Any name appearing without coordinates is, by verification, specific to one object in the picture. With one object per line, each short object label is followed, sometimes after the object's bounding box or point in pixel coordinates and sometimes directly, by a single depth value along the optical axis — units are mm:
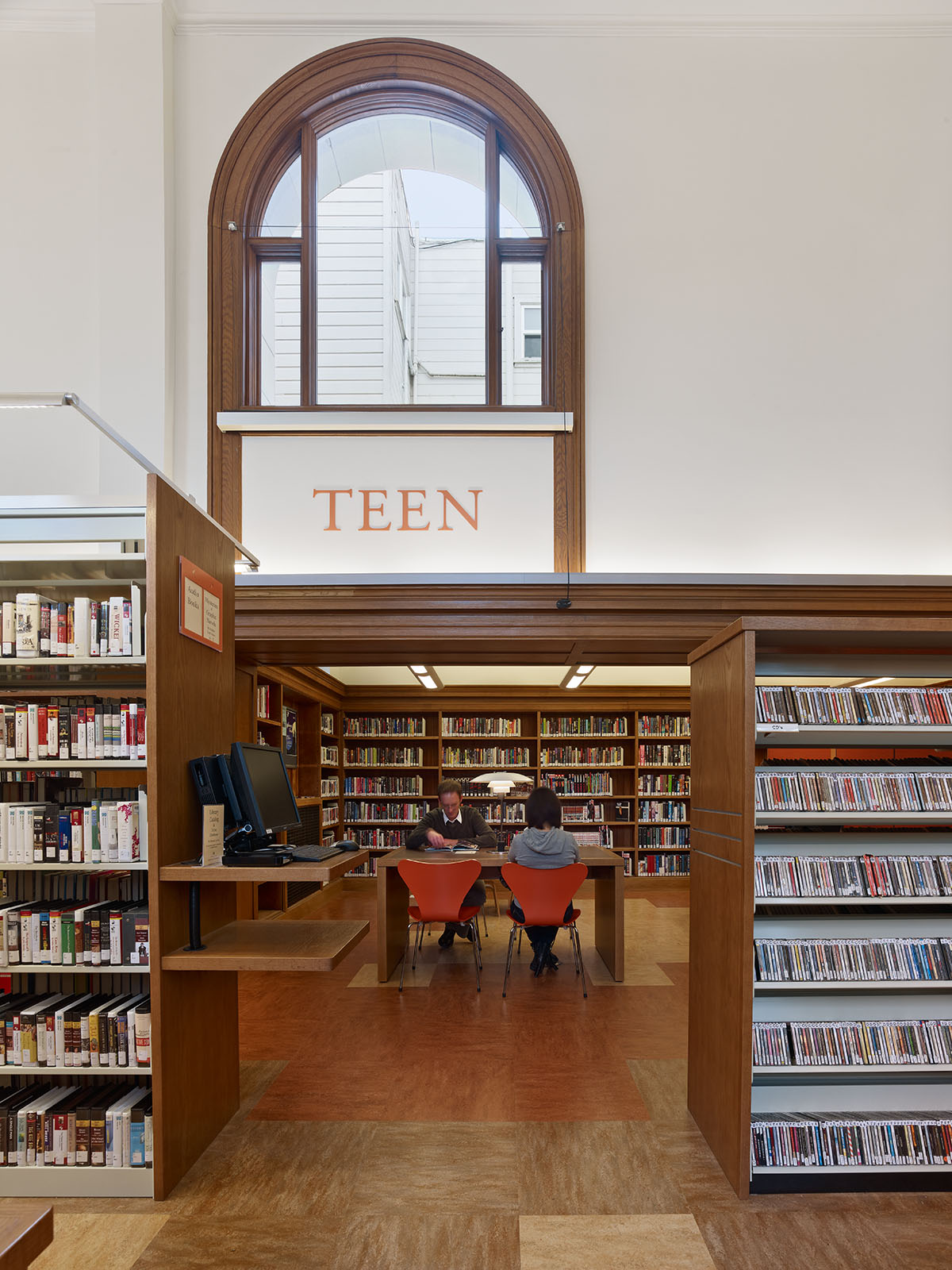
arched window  6055
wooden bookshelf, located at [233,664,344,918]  7422
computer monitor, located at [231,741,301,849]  3312
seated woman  5934
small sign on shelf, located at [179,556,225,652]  3484
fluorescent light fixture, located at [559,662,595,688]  8672
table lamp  8055
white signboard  5977
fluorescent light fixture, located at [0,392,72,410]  3052
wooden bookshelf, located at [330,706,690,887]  10828
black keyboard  3220
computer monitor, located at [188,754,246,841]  3428
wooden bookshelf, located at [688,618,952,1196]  3174
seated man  6895
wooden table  6148
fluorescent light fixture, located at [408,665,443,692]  8969
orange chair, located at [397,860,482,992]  5781
